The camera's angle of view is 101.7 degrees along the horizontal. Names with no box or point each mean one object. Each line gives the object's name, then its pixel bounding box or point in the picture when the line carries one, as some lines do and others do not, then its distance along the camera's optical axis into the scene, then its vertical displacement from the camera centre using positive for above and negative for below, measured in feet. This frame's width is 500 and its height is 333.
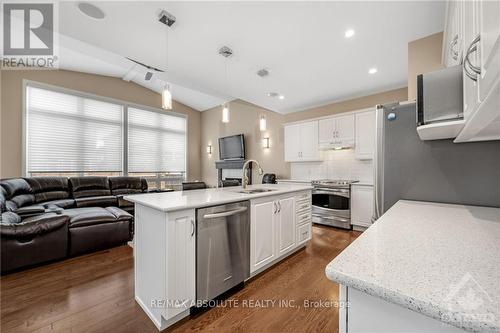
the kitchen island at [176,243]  4.68 -2.03
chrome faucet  8.67 -0.41
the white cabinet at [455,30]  3.80 +3.17
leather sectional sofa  7.44 -2.26
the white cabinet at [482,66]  1.66 +0.97
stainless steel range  12.50 -2.31
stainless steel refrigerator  4.19 +0.00
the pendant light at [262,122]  10.74 +2.41
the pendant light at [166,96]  7.33 +2.60
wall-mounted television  20.62 +2.16
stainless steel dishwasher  5.21 -2.26
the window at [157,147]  20.12 +2.29
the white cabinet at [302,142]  14.92 +1.93
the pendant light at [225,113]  9.31 +2.54
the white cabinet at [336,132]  13.12 +2.36
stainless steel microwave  3.63 +1.32
